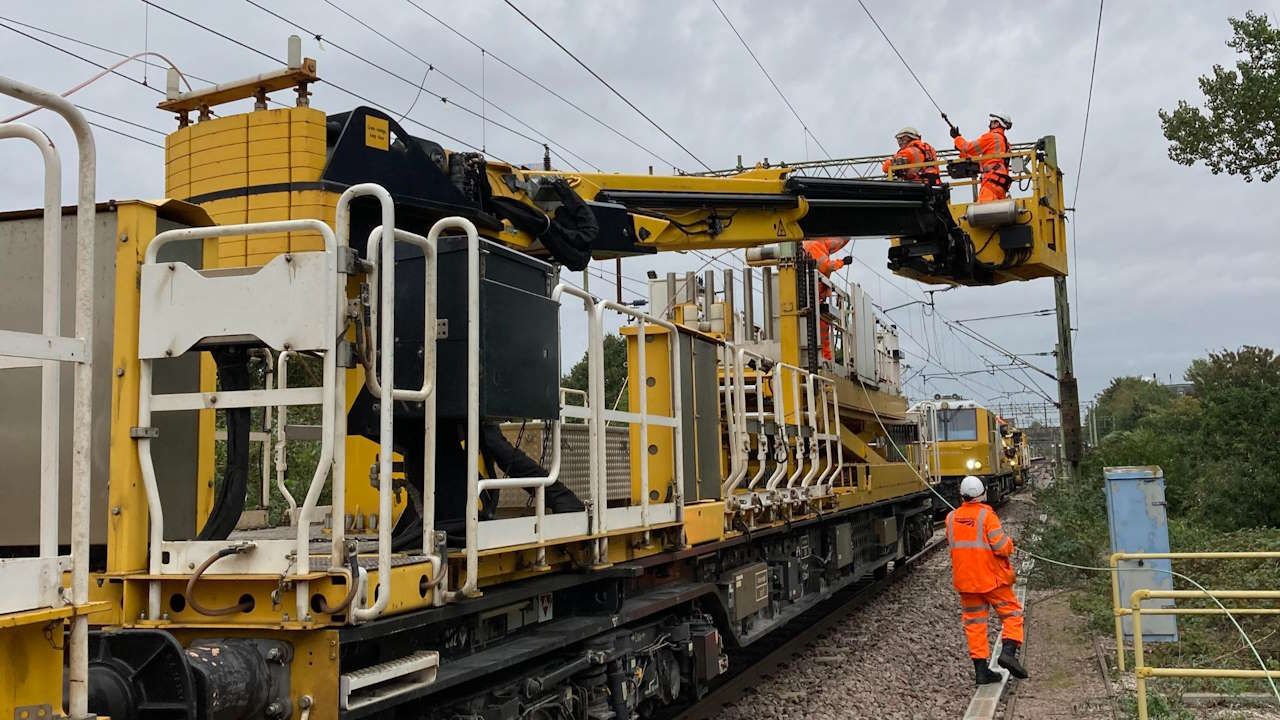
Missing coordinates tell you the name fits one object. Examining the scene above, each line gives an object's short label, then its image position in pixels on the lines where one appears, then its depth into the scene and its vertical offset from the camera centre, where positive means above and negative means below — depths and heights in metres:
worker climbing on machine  12.63 +2.40
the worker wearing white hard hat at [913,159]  11.46 +3.18
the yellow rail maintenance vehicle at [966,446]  27.09 -0.06
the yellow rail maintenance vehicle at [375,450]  3.65 +0.05
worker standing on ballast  8.66 -1.16
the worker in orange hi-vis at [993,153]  10.15 +2.92
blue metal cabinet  9.69 -0.67
